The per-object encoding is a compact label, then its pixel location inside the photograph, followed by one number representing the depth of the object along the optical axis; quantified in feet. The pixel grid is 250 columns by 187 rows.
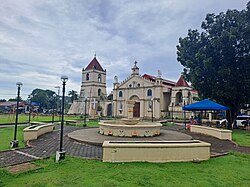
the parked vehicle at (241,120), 76.18
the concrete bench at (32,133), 33.91
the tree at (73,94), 207.87
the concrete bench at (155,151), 20.39
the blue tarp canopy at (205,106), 51.26
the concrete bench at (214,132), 40.09
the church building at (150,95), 121.39
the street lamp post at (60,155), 20.95
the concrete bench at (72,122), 69.89
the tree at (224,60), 59.72
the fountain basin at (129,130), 36.65
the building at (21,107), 178.60
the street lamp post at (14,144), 28.09
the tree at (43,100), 222.07
